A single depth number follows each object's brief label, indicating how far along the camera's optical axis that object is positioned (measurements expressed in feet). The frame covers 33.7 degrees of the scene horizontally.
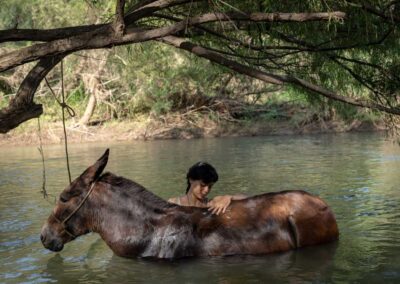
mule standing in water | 24.00
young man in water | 24.35
